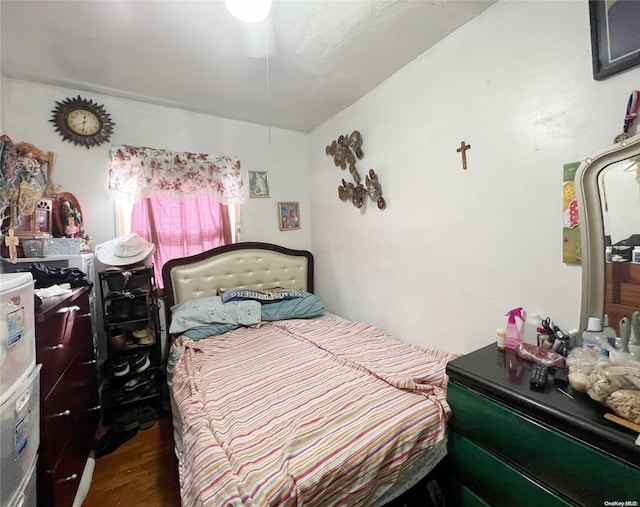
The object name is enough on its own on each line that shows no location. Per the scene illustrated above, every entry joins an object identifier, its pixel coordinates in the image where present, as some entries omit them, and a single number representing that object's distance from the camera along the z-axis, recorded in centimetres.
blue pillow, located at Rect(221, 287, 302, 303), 246
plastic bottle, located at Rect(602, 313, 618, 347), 106
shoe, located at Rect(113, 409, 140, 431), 196
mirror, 104
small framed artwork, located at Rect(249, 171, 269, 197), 287
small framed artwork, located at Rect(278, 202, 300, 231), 304
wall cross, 164
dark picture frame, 103
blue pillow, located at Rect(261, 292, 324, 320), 251
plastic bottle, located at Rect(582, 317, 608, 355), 103
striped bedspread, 93
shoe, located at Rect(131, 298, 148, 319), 209
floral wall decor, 226
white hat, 206
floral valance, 229
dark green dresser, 77
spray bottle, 134
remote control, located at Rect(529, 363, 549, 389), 98
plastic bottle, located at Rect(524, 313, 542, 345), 132
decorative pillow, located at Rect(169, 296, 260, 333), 219
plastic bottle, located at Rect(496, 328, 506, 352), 133
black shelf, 201
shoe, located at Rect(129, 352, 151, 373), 206
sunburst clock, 210
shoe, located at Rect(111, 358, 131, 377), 198
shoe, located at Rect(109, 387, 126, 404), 199
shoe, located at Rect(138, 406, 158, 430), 206
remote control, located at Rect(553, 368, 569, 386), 100
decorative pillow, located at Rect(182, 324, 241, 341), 214
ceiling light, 120
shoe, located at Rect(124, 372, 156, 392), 204
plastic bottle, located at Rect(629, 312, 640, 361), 95
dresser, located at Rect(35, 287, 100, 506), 107
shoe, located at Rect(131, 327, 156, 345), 212
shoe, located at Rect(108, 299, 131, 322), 202
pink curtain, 243
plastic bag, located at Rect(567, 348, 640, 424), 78
